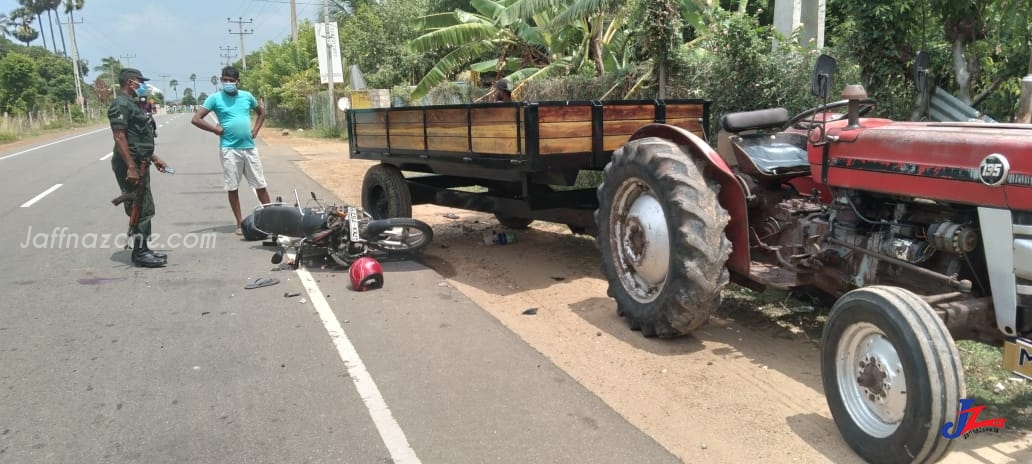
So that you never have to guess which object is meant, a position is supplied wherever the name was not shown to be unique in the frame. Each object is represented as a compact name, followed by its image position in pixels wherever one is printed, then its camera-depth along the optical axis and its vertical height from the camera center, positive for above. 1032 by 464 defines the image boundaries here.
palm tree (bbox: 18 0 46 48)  99.38 +14.88
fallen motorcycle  7.31 -1.33
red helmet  6.40 -1.52
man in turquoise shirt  8.79 -0.26
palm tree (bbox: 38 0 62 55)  100.12 +15.12
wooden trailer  6.03 -0.46
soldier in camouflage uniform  7.18 -0.36
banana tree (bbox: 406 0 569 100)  16.05 +1.33
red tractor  3.12 -0.90
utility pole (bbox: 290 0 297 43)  45.50 +5.33
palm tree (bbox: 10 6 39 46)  97.91 +11.99
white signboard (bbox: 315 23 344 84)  28.09 +2.25
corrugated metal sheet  7.52 -0.31
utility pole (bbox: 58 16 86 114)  55.62 +4.30
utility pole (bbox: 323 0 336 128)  27.92 +2.49
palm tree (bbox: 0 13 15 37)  94.44 +11.80
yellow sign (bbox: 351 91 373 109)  28.08 +0.13
